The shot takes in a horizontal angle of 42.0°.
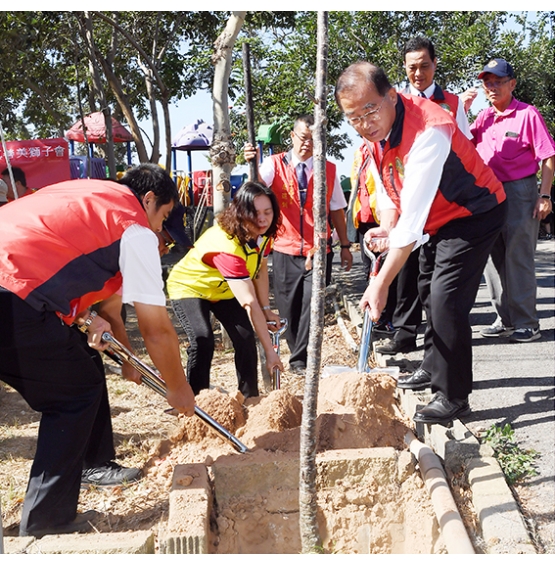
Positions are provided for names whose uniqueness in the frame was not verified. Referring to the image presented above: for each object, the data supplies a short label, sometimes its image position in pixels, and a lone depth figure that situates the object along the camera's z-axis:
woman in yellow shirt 3.98
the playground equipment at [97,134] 13.76
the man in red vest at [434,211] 3.12
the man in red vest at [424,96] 4.67
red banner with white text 8.30
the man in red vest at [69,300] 2.61
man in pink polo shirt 5.18
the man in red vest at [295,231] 5.25
